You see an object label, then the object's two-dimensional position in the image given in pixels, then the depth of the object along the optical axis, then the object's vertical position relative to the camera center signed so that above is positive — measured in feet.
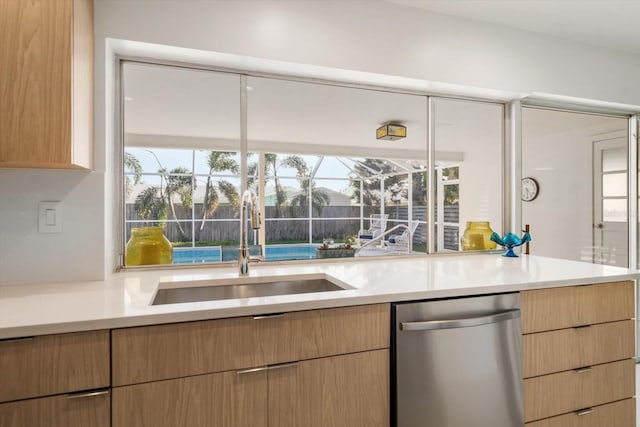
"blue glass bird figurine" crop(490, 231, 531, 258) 7.38 -0.60
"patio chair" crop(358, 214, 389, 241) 7.50 -0.29
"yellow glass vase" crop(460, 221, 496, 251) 8.13 -0.59
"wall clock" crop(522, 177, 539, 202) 8.75 +0.58
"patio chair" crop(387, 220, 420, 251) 7.53 -0.56
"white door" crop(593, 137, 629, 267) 9.49 +0.41
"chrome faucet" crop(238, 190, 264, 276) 5.35 -0.17
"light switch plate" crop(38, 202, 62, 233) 4.85 -0.05
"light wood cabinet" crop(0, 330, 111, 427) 3.10 -1.49
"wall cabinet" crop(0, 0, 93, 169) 3.84 +1.42
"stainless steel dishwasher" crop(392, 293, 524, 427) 4.36 -1.93
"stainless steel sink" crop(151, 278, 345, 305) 5.13 -1.16
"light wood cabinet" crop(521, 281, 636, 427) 5.07 -2.13
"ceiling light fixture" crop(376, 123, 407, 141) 7.73 +1.75
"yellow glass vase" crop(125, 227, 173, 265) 5.91 -0.58
